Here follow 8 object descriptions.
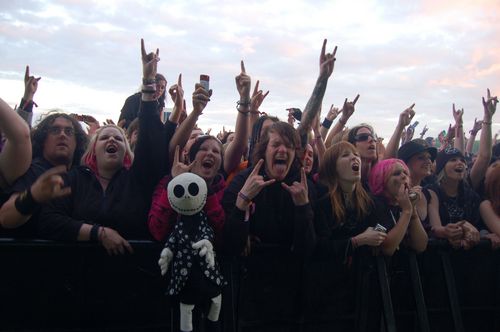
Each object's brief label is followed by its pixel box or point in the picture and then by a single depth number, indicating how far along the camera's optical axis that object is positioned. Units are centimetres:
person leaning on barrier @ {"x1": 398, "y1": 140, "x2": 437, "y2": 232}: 445
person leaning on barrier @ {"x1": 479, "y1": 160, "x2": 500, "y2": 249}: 404
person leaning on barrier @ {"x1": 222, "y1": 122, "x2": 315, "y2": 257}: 285
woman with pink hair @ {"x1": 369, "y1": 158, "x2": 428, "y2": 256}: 325
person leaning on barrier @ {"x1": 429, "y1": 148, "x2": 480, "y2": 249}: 363
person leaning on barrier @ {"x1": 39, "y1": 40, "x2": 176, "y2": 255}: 278
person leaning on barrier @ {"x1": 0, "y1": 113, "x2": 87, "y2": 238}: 259
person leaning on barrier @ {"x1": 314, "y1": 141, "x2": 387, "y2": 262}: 315
